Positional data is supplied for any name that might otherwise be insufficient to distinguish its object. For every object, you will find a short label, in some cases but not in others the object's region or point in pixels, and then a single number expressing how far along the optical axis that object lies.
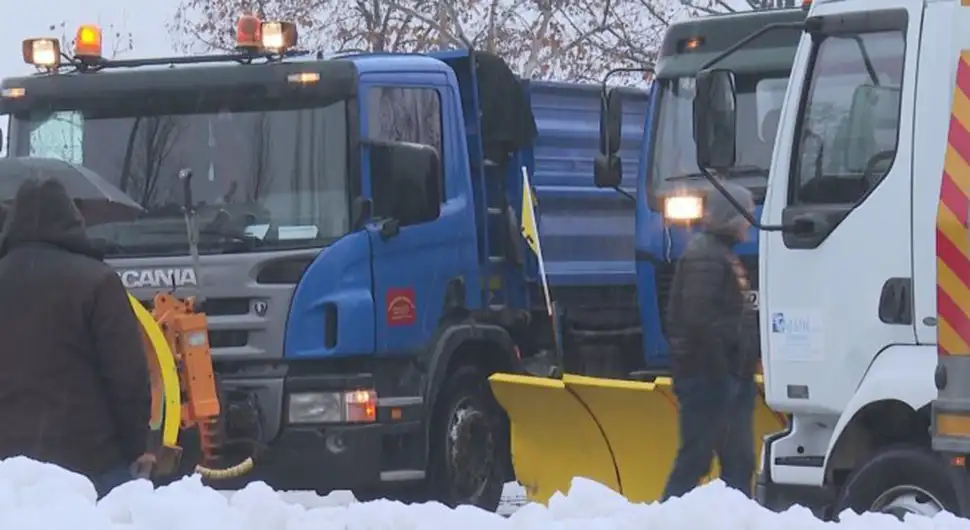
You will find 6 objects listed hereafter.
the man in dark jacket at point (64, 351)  12.90
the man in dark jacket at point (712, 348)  17.17
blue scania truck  19.66
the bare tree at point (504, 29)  51.66
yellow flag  21.89
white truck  14.02
